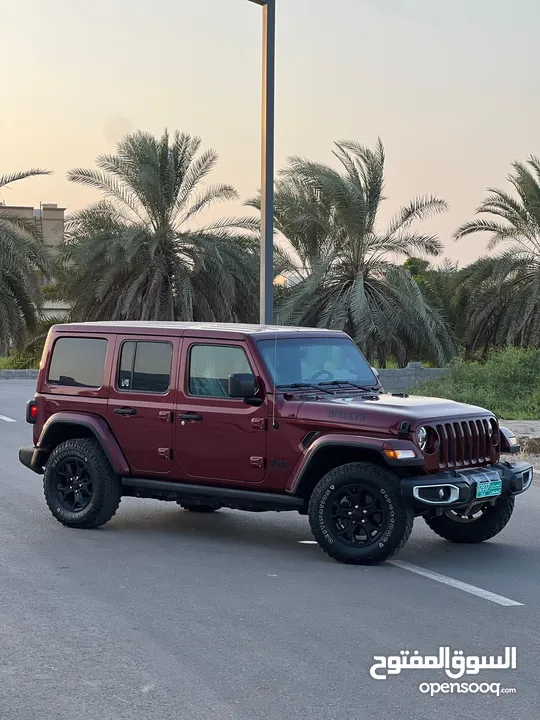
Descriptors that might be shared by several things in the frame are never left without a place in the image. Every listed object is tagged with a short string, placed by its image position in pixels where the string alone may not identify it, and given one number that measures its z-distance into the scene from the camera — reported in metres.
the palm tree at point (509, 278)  33.41
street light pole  16.48
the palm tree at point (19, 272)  35.53
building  95.06
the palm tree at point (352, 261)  31.75
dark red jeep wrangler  8.69
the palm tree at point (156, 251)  34.78
